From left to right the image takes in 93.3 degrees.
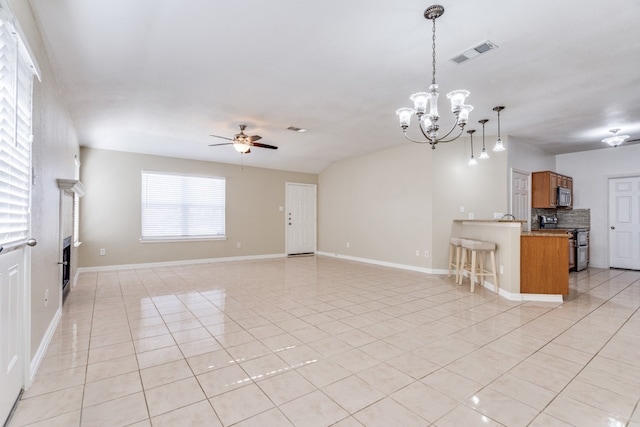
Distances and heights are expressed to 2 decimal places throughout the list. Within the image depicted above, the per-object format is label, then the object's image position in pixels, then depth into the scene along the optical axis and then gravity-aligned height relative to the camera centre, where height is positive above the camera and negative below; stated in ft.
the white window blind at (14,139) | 5.19 +1.44
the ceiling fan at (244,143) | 15.33 +3.67
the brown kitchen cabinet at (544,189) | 20.16 +1.69
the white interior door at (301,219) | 27.73 -0.44
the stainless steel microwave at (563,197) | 20.56 +1.19
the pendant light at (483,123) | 14.84 +3.95
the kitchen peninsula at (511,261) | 13.32 -2.16
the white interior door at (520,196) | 19.06 +1.17
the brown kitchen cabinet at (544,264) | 13.05 -2.17
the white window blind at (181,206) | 21.29 +0.58
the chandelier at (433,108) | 8.39 +3.14
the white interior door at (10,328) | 5.35 -2.21
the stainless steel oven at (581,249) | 20.49 -2.39
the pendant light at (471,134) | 16.25 +4.72
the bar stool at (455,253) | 16.76 -2.36
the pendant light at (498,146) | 14.07 +3.19
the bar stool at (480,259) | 14.43 -2.27
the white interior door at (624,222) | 20.79 -0.55
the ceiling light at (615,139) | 17.08 +4.32
